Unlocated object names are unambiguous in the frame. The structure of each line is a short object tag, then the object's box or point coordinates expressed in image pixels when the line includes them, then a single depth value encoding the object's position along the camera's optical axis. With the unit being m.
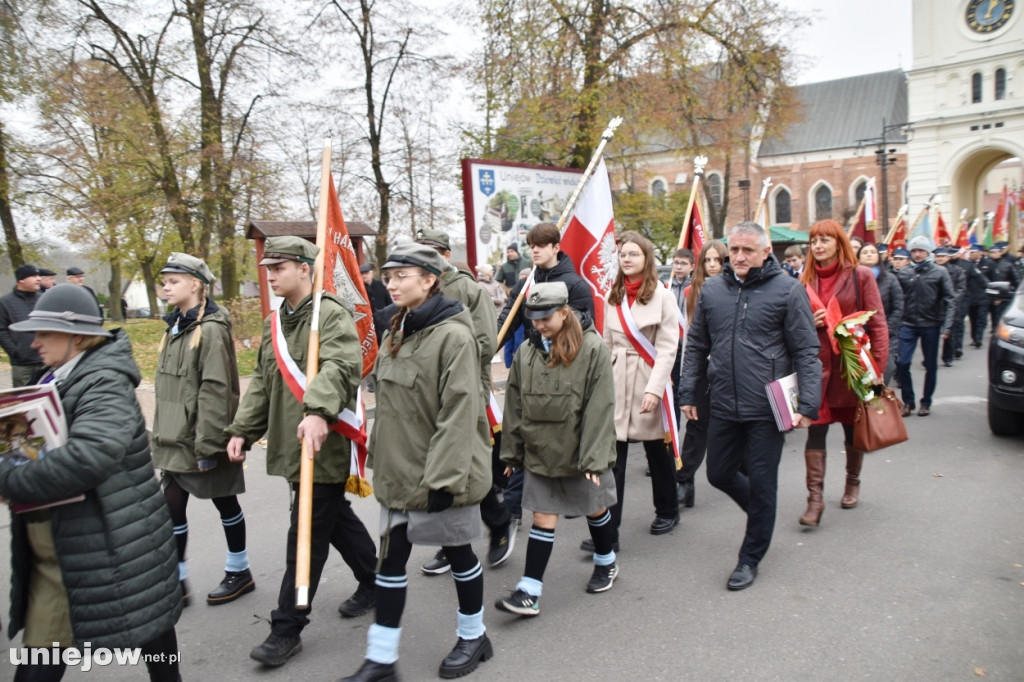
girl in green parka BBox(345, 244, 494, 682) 3.12
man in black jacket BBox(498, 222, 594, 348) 4.75
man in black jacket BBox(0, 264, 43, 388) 7.59
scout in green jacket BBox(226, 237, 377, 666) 3.46
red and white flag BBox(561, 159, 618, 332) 5.50
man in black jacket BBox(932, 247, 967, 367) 11.80
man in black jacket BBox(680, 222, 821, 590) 4.09
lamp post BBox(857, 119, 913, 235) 28.20
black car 6.90
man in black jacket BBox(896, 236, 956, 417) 8.58
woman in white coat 4.74
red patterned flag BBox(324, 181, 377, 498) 3.62
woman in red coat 5.12
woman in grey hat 2.47
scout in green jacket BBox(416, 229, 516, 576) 4.57
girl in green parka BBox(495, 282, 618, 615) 3.75
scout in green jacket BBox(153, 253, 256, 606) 3.88
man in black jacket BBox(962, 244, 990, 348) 14.02
